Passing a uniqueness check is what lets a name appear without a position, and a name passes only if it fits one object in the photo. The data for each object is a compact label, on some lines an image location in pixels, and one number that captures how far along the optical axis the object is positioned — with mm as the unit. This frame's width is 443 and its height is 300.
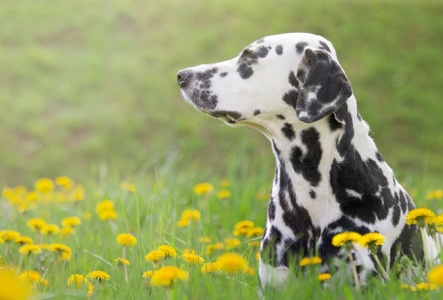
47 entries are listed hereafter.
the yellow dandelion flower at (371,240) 4520
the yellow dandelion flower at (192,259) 5355
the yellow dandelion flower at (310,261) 5020
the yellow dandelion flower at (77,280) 5330
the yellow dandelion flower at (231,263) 4301
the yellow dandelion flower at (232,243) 6396
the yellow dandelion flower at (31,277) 5301
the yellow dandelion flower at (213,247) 6705
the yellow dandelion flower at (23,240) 6207
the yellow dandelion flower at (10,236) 6191
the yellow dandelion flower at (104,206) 7230
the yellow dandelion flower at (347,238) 4590
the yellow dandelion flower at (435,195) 8602
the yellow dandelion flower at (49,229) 6844
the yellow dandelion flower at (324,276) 4785
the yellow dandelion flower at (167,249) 5289
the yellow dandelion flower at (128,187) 10156
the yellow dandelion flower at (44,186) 7160
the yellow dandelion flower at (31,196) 7704
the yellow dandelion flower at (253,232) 6883
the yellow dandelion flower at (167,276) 4289
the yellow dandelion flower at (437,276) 3601
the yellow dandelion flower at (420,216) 4781
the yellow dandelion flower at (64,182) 8078
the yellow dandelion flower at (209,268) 5270
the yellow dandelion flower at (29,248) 5973
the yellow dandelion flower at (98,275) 5211
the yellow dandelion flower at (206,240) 7232
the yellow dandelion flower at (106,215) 7207
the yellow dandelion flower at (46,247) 6688
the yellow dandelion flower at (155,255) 5199
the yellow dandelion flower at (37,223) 6741
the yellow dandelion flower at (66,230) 7265
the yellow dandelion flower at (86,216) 9258
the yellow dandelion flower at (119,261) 5445
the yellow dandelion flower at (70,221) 7224
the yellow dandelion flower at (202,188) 8176
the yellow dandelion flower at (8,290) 2865
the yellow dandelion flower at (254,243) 7160
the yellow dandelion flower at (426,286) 4297
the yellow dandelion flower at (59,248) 6254
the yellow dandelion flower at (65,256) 6496
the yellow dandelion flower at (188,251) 6027
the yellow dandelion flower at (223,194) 8852
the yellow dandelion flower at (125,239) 5582
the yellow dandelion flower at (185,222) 7270
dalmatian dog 5602
